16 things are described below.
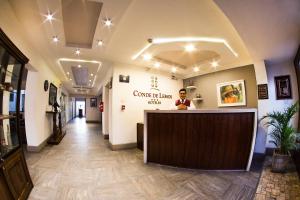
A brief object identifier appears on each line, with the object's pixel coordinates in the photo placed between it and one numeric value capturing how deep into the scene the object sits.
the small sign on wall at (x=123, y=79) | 5.12
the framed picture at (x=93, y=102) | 15.95
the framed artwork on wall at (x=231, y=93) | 4.93
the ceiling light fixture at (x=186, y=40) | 3.34
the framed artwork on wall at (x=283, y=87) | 4.19
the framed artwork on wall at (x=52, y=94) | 6.19
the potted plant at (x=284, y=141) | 3.12
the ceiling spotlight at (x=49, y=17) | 2.49
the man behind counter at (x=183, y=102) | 3.99
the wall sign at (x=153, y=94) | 5.60
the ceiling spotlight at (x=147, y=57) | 4.41
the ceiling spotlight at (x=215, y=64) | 5.01
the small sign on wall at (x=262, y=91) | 4.11
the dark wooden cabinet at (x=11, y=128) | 1.83
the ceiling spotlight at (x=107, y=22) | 2.64
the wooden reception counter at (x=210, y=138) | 3.11
